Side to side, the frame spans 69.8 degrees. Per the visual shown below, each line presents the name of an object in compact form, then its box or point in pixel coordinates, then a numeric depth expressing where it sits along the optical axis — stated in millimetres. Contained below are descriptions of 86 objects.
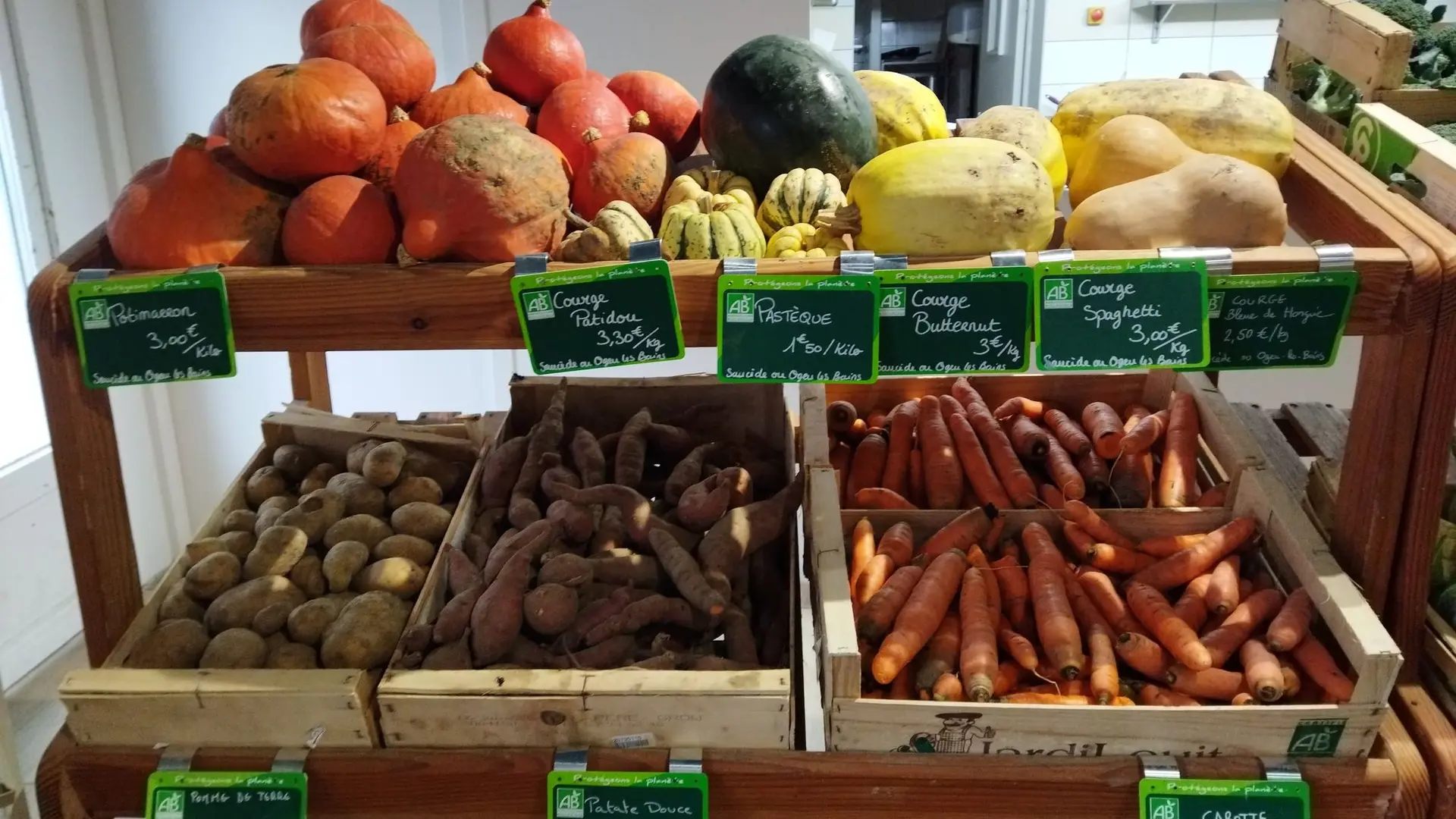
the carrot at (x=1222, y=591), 1189
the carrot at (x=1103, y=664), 1113
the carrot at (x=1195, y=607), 1206
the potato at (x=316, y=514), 1356
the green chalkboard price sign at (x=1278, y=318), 925
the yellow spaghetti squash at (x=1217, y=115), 1191
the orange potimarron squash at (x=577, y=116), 1226
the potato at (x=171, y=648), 1140
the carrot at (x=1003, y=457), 1437
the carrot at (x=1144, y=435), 1471
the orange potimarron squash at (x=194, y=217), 1017
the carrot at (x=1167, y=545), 1290
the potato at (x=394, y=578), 1254
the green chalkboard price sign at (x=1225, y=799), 995
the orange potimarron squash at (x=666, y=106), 1318
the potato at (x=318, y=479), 1492
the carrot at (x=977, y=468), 1440
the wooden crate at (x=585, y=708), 1031
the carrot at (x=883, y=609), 1174
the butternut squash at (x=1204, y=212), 1004
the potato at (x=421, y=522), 1375
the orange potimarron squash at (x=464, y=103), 1227
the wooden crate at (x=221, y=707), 1059
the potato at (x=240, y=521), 1409
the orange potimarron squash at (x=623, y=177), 1135
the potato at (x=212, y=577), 1267
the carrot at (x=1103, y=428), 1509
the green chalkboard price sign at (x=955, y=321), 938
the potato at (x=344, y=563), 1277
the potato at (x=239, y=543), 1353
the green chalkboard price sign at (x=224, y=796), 1064
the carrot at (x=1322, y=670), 1045
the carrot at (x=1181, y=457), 1407
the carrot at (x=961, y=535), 1295
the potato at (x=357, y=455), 1508
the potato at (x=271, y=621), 1205
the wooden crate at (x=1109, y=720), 1008
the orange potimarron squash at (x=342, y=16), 1270
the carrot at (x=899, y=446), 1514
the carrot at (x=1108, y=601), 1231
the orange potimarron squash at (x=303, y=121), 1027
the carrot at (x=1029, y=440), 1520
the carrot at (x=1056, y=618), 1154
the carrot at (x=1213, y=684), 1115
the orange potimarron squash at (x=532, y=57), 1313
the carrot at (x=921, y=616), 1118
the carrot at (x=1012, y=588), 1260
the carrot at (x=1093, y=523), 1293
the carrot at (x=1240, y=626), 1150
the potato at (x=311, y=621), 1189
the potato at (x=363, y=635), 1135
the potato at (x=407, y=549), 1309
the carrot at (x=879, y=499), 1431
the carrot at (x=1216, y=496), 1404
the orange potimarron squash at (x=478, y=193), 963
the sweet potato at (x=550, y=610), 1164
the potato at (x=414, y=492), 1435
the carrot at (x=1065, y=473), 1407
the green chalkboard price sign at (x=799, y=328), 937
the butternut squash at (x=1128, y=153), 1114
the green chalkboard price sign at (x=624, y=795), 1039
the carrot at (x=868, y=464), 1519
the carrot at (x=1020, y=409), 1617
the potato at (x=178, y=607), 1225
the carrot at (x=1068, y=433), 1508
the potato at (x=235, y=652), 1138
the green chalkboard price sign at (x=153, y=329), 978
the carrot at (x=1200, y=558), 1236
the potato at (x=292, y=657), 1150
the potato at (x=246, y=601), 1221
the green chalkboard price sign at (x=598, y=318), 949
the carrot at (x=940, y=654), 1146
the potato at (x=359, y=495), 1421
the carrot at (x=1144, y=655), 1145
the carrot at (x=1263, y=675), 1065
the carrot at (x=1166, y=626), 1127
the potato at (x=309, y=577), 1292
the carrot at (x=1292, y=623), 1092
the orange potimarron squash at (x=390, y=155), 1110
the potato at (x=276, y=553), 1299
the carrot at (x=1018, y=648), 1164
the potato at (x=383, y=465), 1446
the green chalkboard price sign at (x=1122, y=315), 921
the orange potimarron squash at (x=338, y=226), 1005
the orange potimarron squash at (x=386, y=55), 1183
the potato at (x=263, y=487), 1488
